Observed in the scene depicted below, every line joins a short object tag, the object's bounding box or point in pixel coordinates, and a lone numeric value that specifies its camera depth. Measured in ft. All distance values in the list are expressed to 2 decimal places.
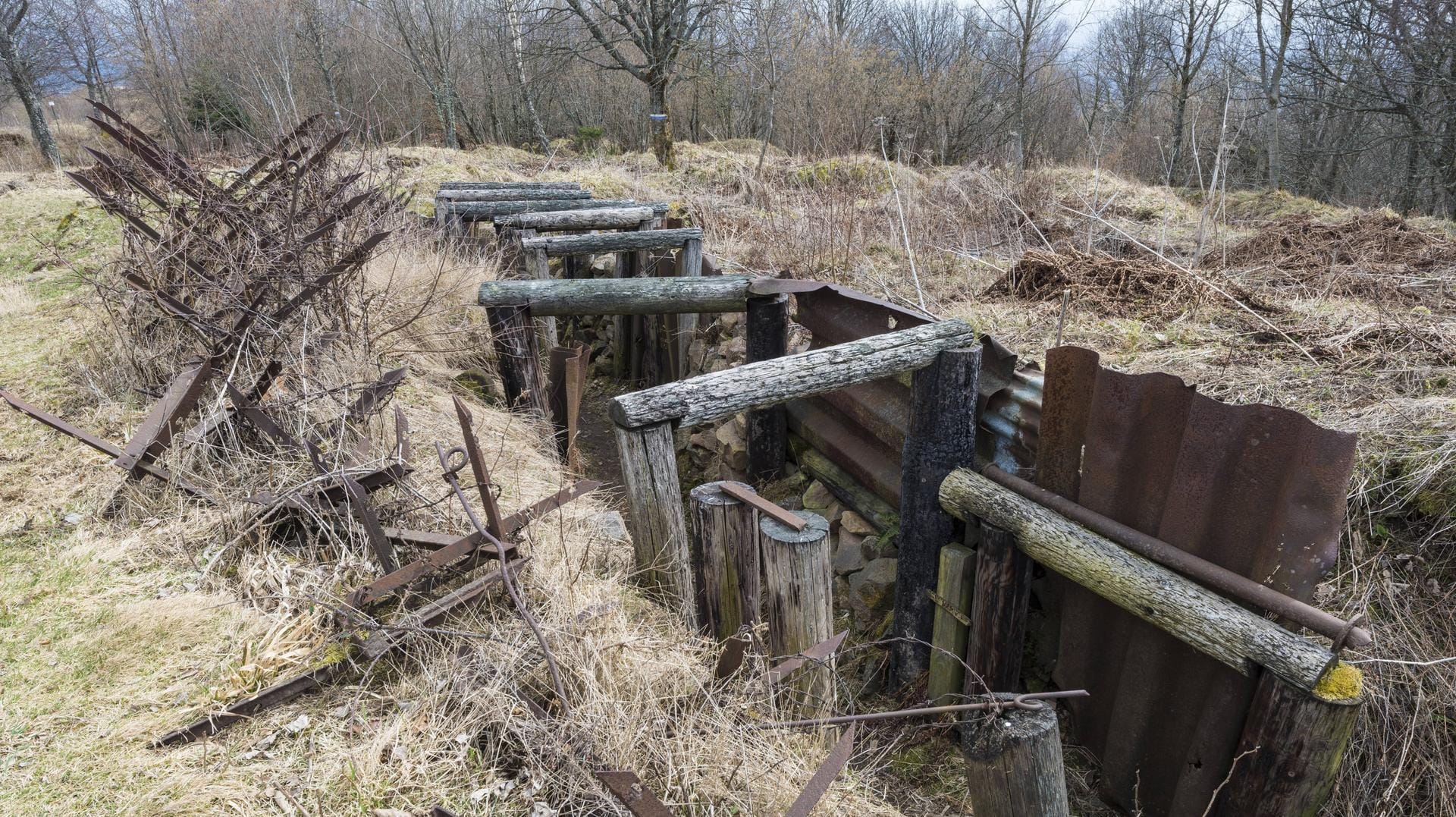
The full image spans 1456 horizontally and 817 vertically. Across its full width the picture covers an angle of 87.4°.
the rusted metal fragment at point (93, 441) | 11.48
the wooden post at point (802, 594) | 8.05
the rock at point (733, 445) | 17.04
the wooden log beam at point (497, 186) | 32.35
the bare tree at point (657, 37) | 48.52
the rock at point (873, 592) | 13.15
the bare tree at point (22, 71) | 61.46
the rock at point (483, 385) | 18.80
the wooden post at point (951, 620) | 10.79
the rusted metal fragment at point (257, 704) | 7.72
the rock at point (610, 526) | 11.74
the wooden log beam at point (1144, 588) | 7.16
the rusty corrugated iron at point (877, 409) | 11.09
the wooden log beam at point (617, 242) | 19.67
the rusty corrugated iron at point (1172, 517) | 7.55
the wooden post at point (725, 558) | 8.45
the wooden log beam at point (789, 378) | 9.00
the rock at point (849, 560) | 13.83
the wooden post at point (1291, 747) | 6.98
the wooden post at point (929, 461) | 10.79
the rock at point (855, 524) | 13.84
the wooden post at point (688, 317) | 20.40
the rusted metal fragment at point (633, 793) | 5.87
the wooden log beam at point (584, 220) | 22.91
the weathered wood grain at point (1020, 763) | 5.27
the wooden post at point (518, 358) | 15.46
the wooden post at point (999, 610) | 10.07
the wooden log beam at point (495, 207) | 26.31
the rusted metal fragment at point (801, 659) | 7.77
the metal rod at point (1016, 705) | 5.34
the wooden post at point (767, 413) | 15.05
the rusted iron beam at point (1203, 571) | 7.10
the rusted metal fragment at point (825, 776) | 6.01
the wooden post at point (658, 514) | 9.14
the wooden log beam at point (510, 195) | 29.96
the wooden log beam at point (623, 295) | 15.12
